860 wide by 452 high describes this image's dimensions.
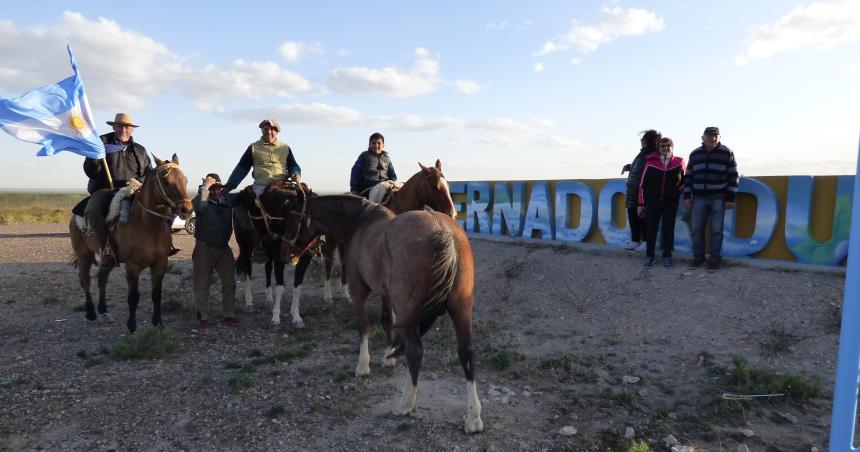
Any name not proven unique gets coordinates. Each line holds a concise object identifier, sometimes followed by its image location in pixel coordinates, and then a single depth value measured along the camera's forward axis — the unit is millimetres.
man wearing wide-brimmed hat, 7160
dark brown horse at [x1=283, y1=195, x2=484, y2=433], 4031
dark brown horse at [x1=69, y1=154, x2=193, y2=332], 6484
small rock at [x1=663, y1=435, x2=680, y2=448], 3973
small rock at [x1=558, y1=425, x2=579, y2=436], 4181
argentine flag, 6418
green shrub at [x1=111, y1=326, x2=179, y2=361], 6051
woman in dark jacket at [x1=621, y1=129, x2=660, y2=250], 8945
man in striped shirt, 7906
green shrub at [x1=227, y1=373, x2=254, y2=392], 5121
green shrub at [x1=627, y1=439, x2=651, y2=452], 3610
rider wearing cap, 8094
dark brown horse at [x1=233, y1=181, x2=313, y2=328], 7809
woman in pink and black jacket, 8469
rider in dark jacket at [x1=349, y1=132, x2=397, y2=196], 9141
